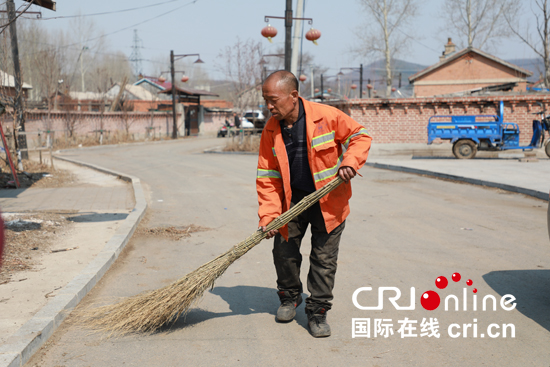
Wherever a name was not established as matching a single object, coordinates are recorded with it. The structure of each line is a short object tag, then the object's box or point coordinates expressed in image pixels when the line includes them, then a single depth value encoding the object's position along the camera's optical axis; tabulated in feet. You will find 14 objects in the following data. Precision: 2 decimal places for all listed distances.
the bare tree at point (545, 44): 90.48
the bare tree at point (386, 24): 145.18
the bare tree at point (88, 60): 242.80
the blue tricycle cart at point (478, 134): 61.82
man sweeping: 12.00
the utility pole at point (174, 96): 121.29
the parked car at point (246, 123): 130.60
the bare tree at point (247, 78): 113.80
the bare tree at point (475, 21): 141.54
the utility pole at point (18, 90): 52.90
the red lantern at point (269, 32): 53.16
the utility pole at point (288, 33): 62.17
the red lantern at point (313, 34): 54.54
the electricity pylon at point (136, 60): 278.71
